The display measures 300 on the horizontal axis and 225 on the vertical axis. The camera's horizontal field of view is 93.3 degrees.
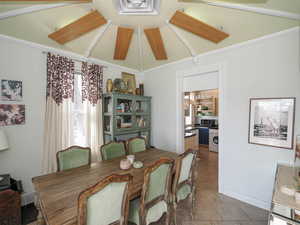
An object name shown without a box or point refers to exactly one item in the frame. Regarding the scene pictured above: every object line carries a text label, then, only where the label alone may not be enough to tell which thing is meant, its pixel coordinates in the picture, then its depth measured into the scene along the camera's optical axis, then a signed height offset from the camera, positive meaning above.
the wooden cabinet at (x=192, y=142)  4.67 -1.12
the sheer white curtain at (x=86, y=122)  2.79 -0.27
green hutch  2.99 -0.17
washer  5.17 -1.13
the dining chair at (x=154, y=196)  1.37 -0.91
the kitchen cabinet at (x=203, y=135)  5.86 -1.09
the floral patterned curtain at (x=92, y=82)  2.83 +0.55
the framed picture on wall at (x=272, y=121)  1.94 -0.17
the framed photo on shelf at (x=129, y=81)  3.57 +0.73
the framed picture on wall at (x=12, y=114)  2.04 -0.08
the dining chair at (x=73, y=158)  1.82 -0.66
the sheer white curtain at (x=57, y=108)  2.40 +0.02
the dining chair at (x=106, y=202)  0.97 -0.71
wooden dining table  1.02 -0.76
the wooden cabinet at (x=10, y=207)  1.57 -1.13
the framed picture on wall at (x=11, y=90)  2.05 +0.27
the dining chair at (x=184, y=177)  1.69 -0.89
